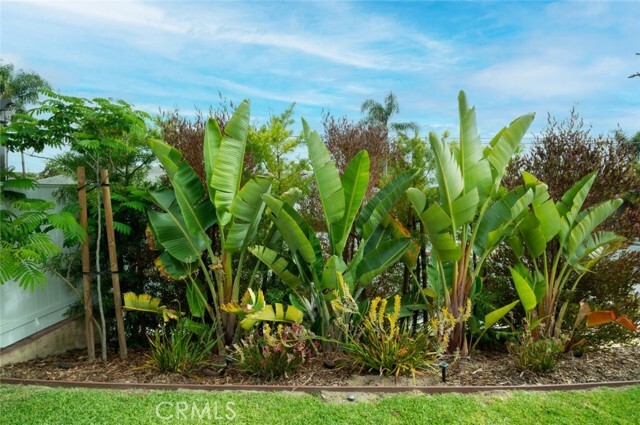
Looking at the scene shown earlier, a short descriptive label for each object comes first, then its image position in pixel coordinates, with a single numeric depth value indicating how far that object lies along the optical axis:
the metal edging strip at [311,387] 4.54
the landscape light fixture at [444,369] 4.62
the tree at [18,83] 34.31
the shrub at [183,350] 5.05
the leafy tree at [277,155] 6.02
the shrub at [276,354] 4.78
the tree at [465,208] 4.97
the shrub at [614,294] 5.75
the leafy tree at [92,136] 5.09
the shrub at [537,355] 4.99
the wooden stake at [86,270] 5.33
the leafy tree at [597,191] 5.84
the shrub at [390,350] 4.77
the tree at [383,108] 33.18
